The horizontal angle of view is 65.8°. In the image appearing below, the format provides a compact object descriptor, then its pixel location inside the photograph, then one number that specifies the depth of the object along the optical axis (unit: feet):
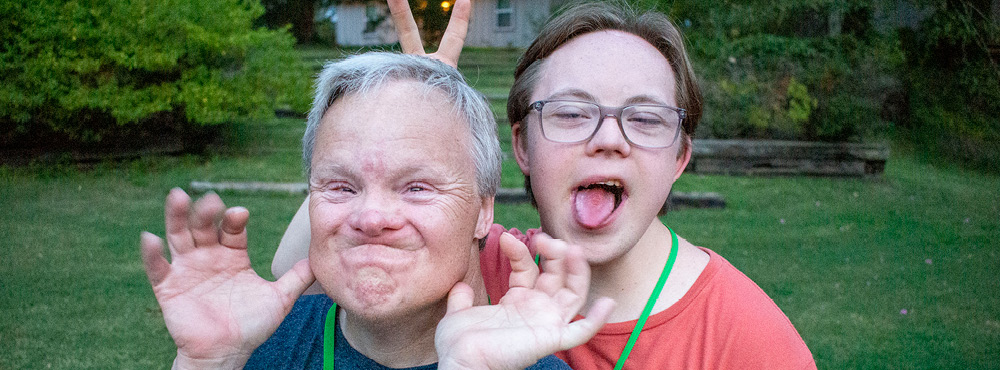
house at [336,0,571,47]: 39.24
